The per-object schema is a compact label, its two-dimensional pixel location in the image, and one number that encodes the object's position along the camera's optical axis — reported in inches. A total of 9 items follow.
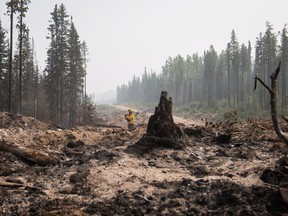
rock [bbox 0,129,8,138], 397.4
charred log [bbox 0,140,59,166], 338.3
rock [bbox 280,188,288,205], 192.7
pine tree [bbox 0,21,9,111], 1204.5
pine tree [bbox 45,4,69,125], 1456.7
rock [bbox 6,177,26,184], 265.0
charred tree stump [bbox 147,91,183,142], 407.5
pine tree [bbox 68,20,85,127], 1667.1
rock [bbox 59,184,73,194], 251.4
